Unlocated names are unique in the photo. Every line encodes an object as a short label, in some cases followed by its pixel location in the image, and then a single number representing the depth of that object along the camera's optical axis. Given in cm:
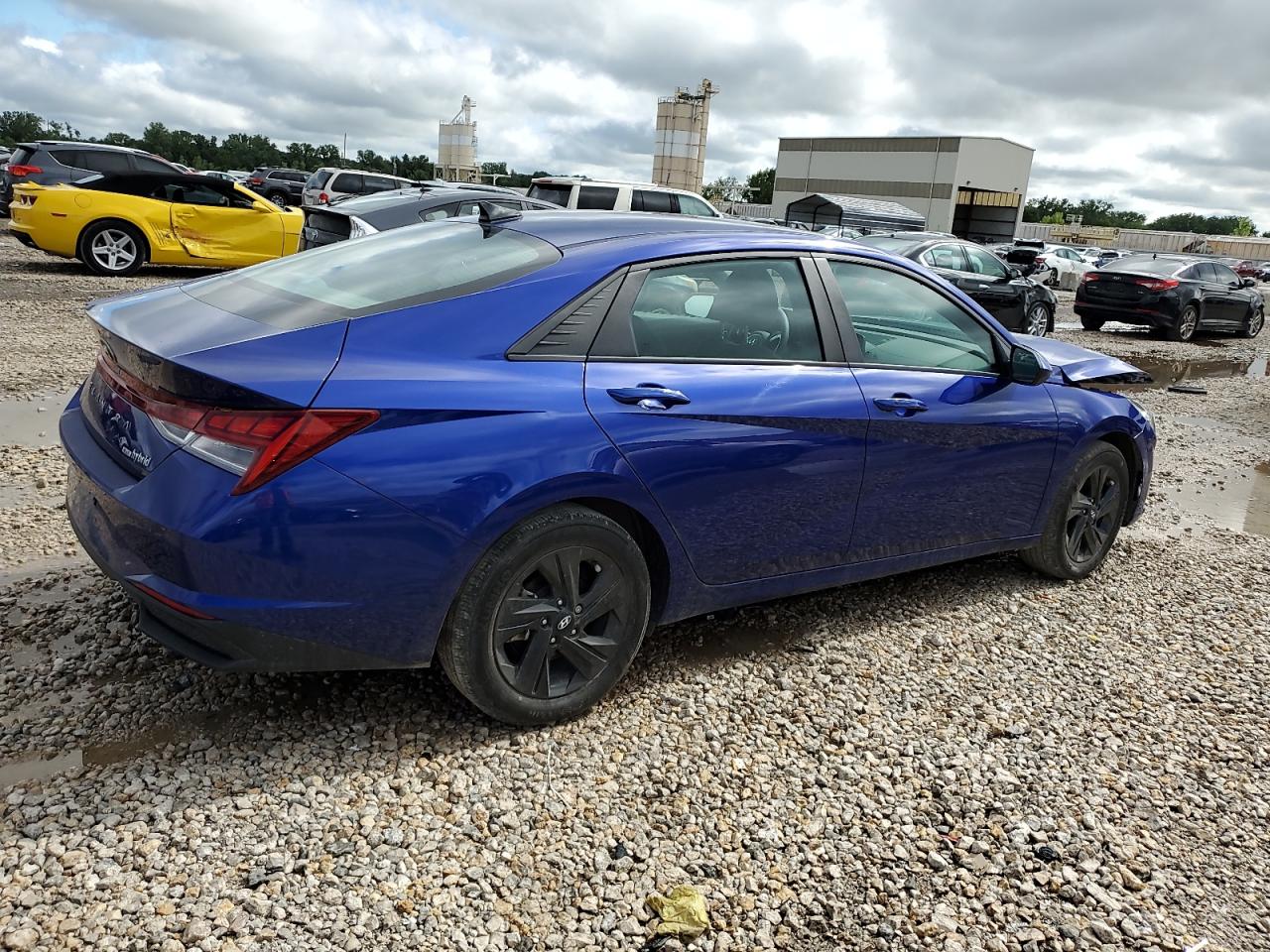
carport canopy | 3108
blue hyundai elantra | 257
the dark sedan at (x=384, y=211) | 1061
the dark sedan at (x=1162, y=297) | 1745
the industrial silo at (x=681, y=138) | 8250
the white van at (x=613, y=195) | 1523
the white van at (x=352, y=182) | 2441
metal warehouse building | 7875
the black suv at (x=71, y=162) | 1545
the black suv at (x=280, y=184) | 3212
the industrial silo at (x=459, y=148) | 9281
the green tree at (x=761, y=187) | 11525
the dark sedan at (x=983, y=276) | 1381
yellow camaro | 1293
